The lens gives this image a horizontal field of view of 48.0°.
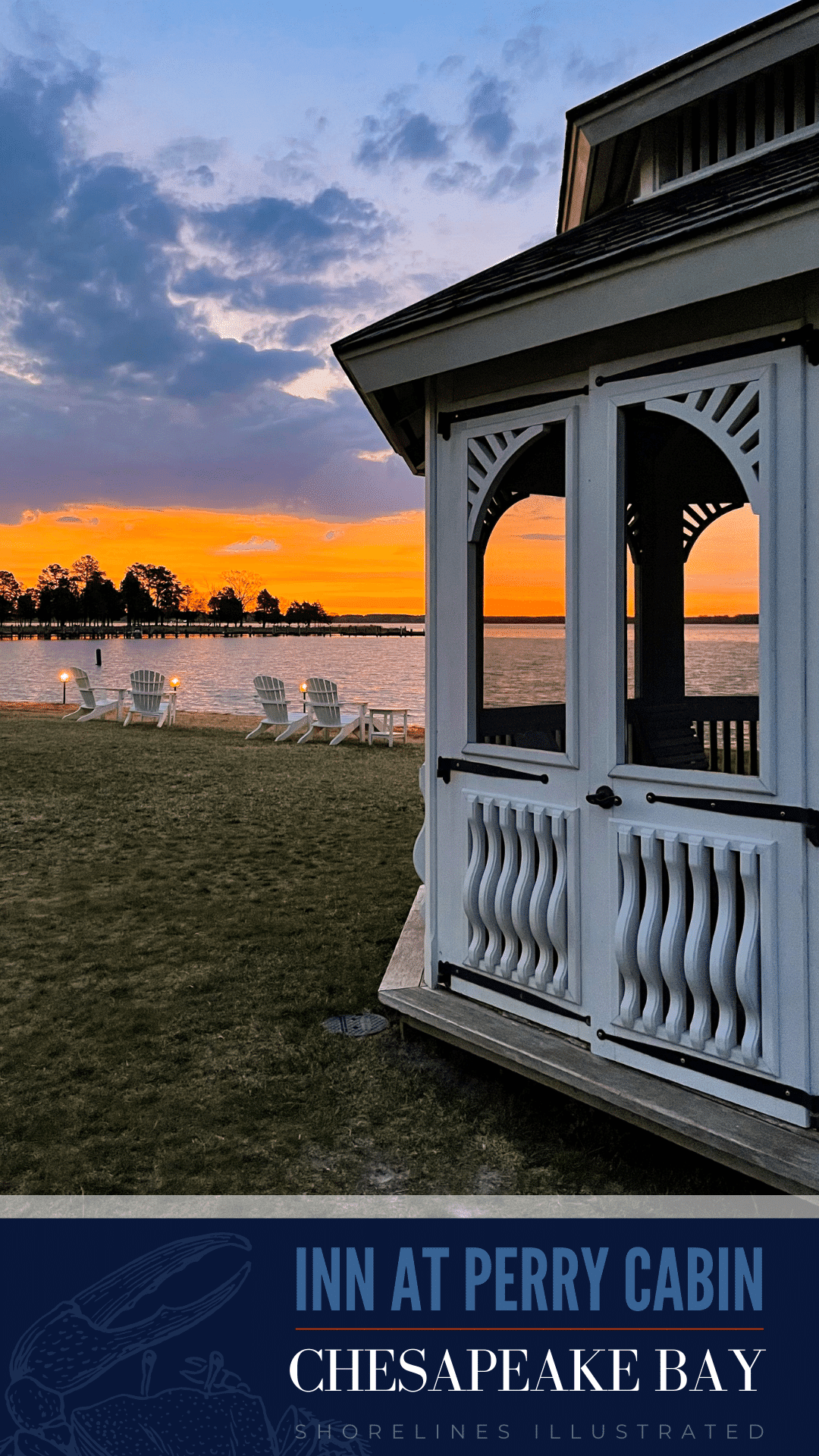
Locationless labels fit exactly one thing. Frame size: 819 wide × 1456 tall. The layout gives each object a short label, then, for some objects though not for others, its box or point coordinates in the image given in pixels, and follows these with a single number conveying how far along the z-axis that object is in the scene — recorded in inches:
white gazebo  117.4
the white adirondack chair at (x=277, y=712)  738.2
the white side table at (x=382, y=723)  705.0
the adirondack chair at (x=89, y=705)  849.5
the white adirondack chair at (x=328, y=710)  710.5
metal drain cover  178.9
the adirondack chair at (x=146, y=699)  794.2
